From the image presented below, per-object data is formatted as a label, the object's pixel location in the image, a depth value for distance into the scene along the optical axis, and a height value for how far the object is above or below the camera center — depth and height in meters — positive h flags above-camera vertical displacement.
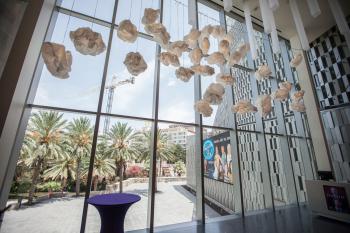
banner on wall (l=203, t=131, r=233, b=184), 7.09 +0.32
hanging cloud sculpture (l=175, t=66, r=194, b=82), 3.21 +1.62
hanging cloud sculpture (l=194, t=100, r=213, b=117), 3.40 +1.08
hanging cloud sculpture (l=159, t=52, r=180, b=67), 3.04 +1.78
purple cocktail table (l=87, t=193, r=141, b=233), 1.70 -0.45
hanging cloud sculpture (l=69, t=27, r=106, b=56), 2.31 +1.60
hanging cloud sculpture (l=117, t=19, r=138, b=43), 2.71 +2.00
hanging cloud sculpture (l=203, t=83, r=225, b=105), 3.24 +1.30
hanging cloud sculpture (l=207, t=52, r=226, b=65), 3.28 +1.94
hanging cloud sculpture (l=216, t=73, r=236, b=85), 3.40 +1.63
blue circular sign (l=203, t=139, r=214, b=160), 6.99 +0.62
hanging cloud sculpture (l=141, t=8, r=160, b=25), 2.84 +2.33
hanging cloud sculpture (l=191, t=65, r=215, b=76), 3.29 +1.74
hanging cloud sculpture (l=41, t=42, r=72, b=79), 2.10 +1.23
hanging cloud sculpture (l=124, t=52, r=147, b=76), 2.73 +1.54
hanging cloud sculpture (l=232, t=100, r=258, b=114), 3.52 +1.15
